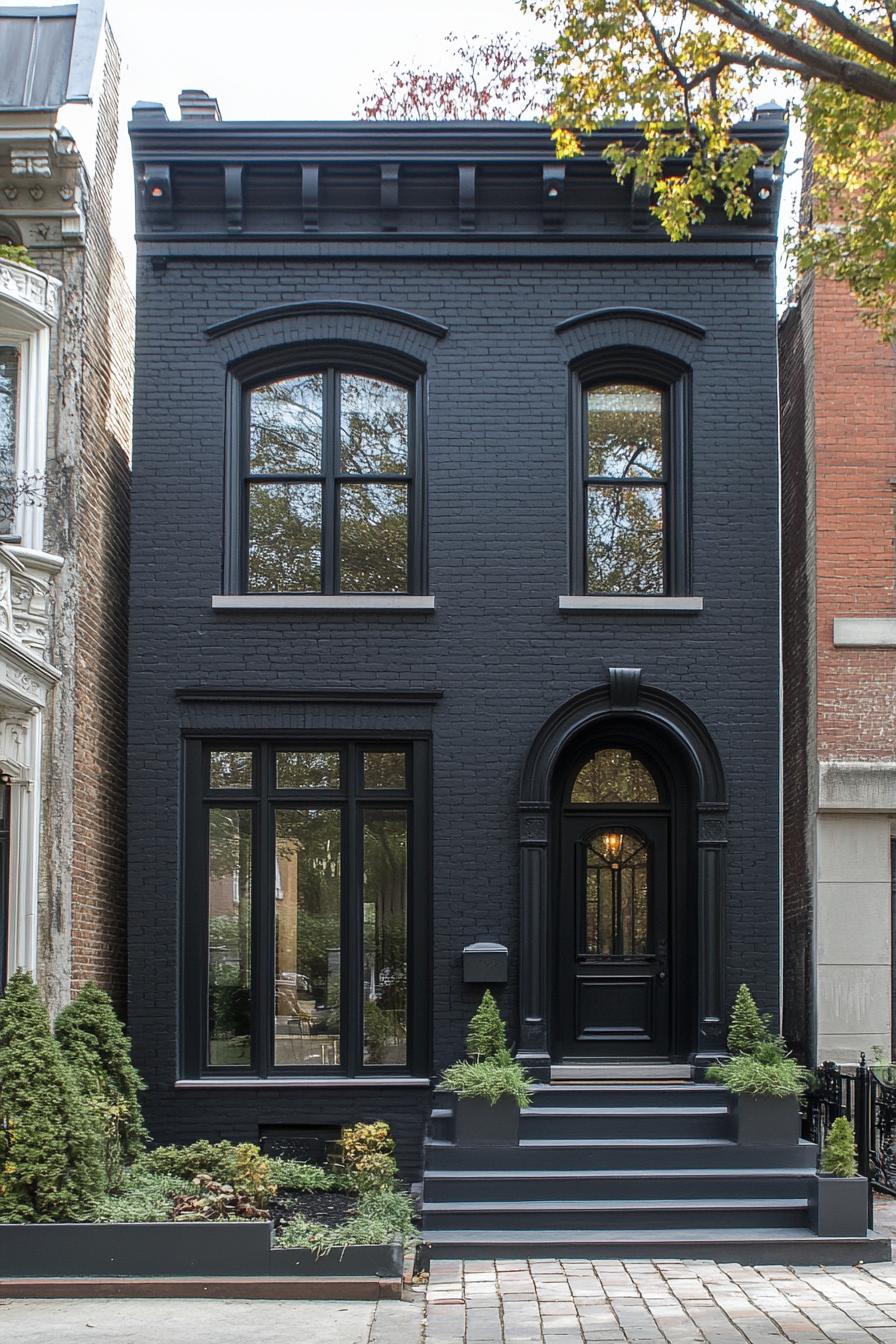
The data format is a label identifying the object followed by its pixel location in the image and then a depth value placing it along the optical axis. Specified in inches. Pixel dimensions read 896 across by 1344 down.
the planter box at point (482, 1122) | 462.0
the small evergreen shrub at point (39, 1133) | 400.8
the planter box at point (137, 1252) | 391.5
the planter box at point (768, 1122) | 465.4
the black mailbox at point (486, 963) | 516.4
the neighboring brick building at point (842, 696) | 534.0
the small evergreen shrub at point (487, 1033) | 478.9
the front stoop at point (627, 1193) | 427.8
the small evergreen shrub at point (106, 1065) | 456.4
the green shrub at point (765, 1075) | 463.8
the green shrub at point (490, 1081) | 460.4
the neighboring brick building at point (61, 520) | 491.5
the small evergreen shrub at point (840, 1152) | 434.3
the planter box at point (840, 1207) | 431.5
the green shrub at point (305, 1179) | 472.4
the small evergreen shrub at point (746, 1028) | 487.8
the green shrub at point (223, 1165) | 421.1
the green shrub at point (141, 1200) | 403.9
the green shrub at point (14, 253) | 510.6
